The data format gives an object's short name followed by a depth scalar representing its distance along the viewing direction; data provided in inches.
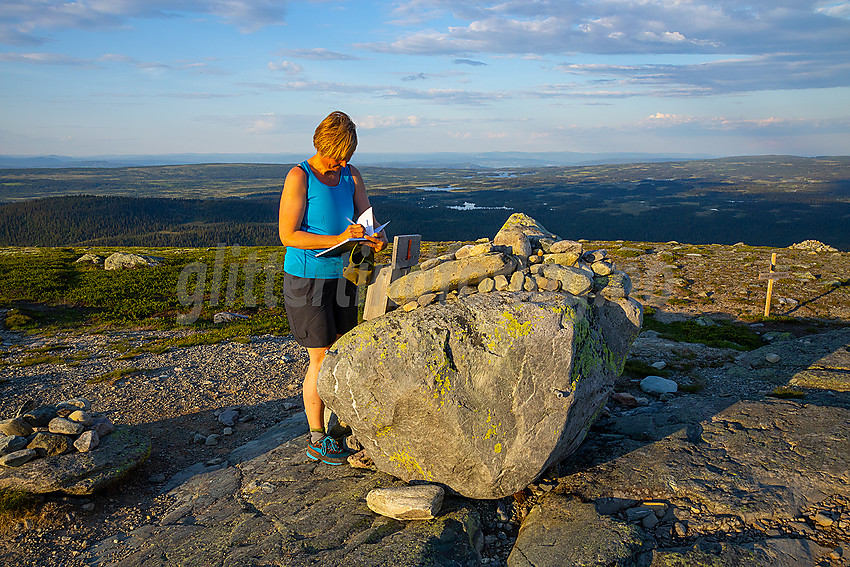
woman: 224.5
